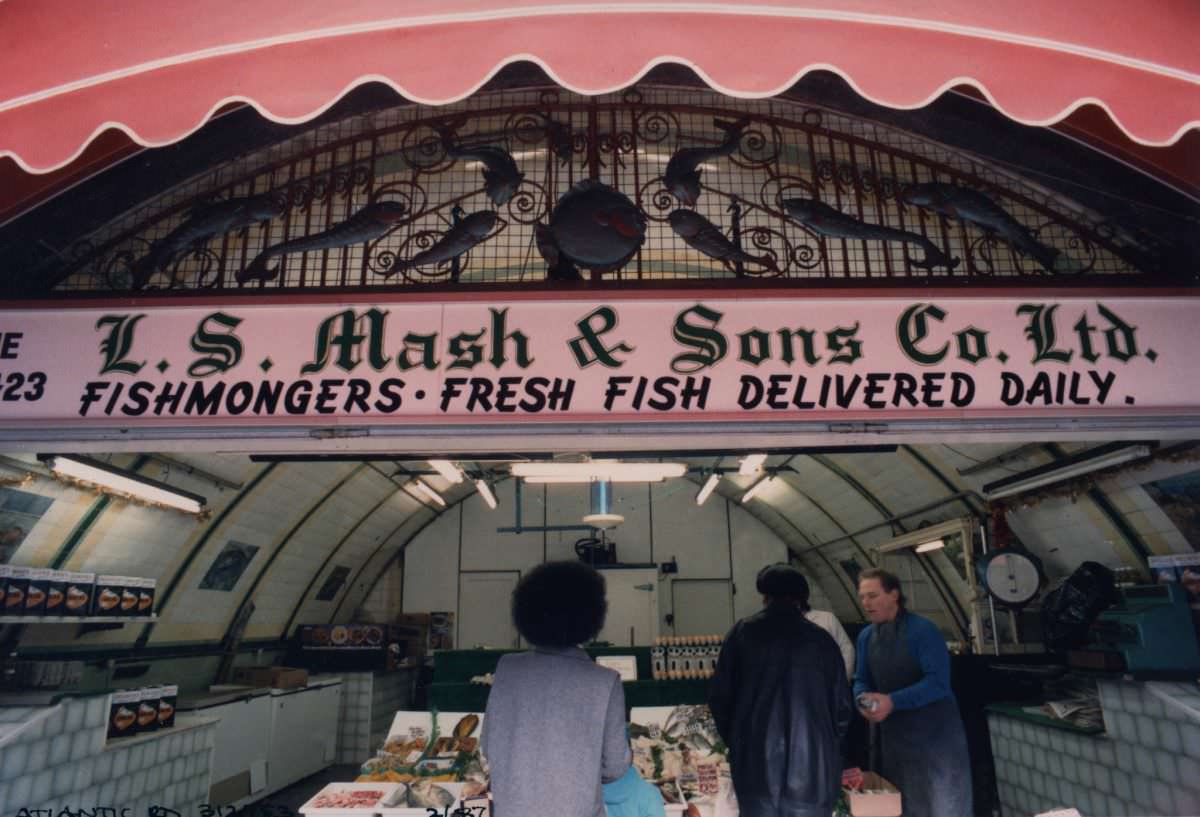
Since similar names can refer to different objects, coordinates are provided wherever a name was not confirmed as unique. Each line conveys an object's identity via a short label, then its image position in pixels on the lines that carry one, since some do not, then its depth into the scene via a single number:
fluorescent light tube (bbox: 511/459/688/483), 8.34
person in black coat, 3.99
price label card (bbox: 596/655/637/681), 8.15
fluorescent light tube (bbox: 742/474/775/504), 13.05
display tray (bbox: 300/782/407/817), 4.48
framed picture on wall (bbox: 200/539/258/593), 9.16
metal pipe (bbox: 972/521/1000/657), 8.89
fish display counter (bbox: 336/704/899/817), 4.56
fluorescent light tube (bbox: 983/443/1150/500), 5.76
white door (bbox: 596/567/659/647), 15.60
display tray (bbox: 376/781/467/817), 4.50
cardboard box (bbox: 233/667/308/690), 10.31
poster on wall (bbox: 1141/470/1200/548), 5.70
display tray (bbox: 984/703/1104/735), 6.10
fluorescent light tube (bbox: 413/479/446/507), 12.97
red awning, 2.07
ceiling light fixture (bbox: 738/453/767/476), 8.73
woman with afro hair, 2.82
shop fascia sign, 3.29
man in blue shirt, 4.57
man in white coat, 7.57
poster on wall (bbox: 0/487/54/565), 5.91
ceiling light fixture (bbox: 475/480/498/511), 12.64
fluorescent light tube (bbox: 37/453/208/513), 5.64
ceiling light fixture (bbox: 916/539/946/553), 9.82
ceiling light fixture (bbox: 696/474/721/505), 11.87
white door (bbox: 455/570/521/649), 16.22
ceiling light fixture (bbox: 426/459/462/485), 8.94
